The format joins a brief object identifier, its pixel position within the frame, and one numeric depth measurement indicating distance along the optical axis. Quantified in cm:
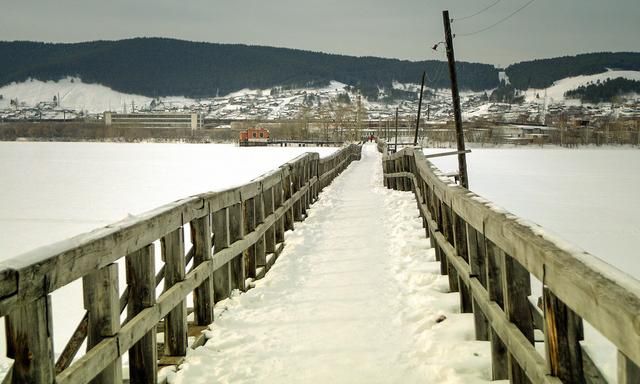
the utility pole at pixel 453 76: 1926
